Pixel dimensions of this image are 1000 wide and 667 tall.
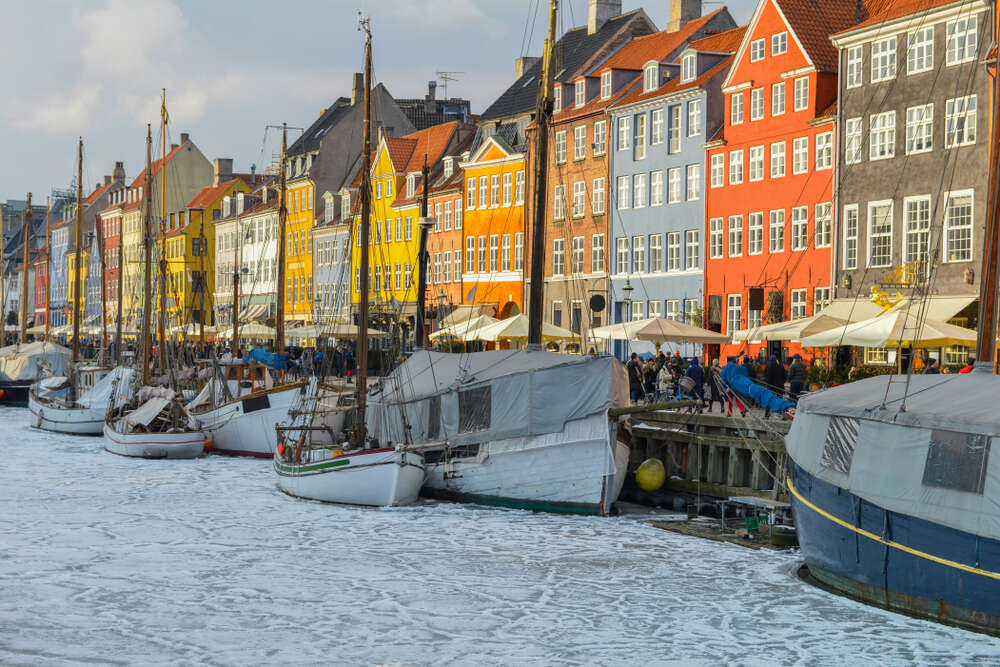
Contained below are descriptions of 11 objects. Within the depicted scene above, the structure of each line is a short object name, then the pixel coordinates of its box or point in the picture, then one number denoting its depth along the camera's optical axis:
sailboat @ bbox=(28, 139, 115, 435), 49.69
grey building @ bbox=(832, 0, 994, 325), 40.31
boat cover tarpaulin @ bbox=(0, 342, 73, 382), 66.88
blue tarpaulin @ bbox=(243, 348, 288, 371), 42.62
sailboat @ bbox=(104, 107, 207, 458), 39.94
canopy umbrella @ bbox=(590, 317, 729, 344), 34.25
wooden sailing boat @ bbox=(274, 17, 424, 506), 27.67
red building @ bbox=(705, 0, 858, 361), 47.88
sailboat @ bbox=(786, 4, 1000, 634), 15.59
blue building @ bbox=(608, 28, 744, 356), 55.09
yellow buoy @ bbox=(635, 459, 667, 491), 28.00
